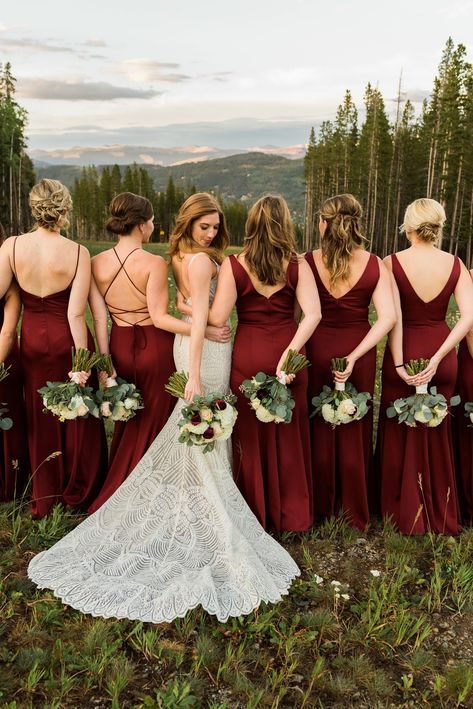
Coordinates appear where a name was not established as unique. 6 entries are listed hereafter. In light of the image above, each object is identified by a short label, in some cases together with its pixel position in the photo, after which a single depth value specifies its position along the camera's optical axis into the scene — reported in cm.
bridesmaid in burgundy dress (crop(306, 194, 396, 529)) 567
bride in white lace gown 457
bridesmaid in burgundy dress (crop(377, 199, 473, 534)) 584
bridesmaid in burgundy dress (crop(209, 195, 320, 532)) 542
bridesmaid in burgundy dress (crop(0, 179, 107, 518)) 583
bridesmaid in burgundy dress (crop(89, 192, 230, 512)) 589
